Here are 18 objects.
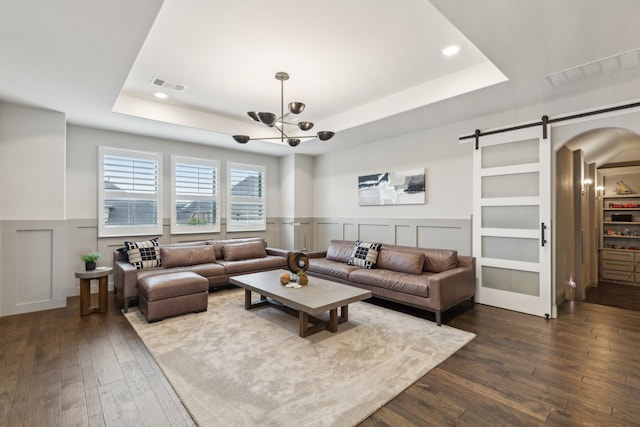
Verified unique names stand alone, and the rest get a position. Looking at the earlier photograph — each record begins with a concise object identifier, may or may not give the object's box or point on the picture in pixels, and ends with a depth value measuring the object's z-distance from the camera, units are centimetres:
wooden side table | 382
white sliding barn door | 377
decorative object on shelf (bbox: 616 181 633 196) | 603
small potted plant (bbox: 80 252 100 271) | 400
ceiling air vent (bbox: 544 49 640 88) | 273
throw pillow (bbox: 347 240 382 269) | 477
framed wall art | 510
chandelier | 317
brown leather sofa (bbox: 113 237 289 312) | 414
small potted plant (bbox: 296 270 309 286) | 371
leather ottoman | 358
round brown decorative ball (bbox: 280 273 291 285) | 371
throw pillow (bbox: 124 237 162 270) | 456
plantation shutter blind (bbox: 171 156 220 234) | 570
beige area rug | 200
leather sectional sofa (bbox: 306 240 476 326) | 358
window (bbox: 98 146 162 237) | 501
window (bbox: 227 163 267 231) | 644
